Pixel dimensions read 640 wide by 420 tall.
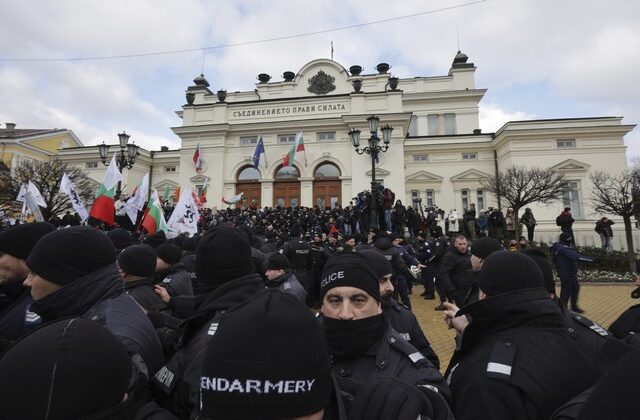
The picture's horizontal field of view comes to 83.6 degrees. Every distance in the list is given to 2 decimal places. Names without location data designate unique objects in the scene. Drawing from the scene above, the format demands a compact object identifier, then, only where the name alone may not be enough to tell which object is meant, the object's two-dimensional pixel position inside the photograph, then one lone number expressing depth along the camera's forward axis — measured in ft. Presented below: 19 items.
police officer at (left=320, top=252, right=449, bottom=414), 6.05
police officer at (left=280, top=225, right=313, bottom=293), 24.30
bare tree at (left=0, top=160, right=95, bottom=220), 85.97
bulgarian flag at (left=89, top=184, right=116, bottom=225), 26.73
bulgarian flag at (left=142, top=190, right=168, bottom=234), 29.27
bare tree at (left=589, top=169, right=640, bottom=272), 55.67
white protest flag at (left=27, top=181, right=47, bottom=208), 29.78
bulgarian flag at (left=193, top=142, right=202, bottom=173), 93.57
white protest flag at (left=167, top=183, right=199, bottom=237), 32.04
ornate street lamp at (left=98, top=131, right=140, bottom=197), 49.18
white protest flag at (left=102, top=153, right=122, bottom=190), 29.17
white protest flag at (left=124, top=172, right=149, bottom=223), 33.81
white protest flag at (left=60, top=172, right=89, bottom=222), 29.71
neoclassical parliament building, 92.58
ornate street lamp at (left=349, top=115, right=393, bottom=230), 44.20
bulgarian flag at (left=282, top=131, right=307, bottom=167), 81.20
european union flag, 81.35
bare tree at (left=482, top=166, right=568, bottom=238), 74.18
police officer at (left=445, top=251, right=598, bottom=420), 5.19
